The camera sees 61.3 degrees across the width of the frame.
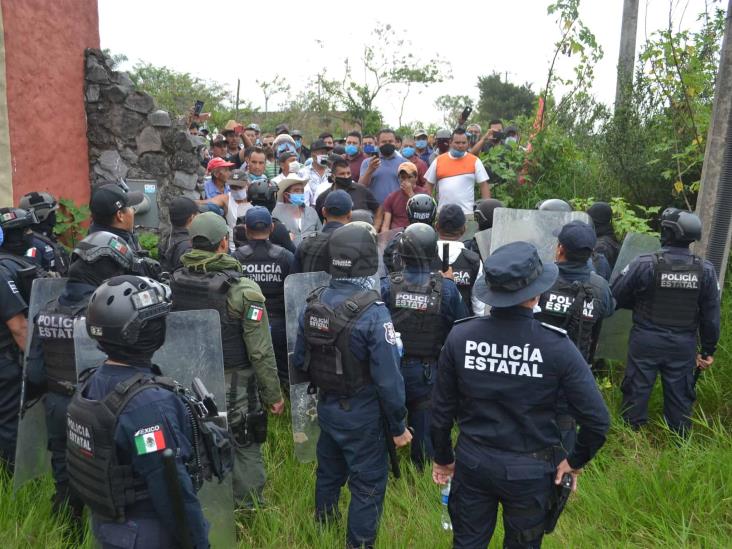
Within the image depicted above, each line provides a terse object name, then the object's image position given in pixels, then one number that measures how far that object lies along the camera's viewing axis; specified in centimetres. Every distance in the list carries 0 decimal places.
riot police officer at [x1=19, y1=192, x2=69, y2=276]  450
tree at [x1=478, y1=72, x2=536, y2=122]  3903
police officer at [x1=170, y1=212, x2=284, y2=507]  368
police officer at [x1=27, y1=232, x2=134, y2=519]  329
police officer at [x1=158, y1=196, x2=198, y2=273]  508
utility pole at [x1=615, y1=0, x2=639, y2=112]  996
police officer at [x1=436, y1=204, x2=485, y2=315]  466
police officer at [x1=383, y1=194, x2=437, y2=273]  533
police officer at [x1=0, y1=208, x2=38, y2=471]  383
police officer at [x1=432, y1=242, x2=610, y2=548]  258
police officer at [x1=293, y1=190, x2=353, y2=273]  482
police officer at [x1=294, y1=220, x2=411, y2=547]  317
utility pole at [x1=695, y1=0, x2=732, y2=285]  497
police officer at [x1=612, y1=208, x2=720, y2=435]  440
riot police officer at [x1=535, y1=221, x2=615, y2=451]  414
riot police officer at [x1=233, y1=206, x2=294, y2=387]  458
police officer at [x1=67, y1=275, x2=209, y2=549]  218
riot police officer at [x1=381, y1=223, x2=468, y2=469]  403
